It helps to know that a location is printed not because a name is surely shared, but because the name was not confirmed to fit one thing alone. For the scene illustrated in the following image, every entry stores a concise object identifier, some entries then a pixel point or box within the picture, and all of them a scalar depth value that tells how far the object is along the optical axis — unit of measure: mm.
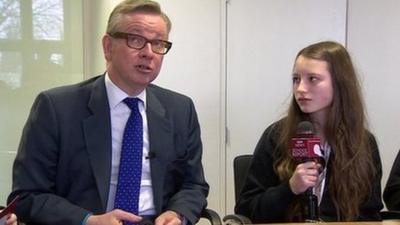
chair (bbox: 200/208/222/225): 1954
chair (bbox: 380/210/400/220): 2037
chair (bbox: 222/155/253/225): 2367
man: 1744
